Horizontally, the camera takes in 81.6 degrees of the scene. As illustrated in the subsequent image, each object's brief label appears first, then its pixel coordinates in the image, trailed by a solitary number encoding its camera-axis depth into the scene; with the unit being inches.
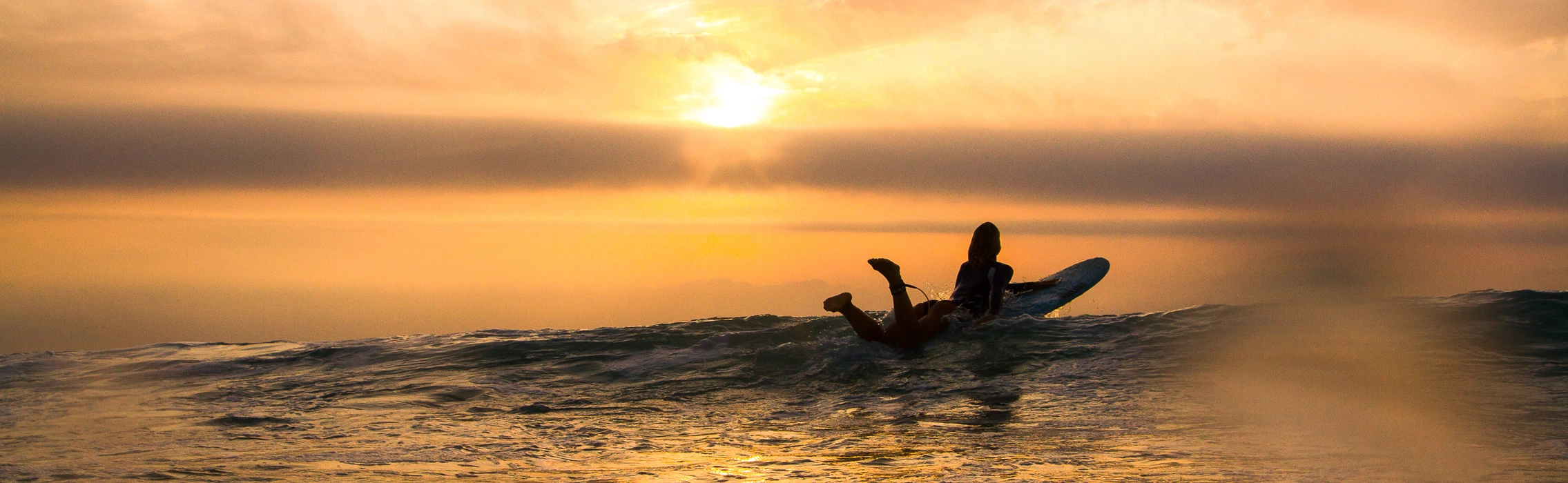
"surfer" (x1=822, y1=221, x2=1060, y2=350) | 408.2
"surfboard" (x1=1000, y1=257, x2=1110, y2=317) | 490.6
